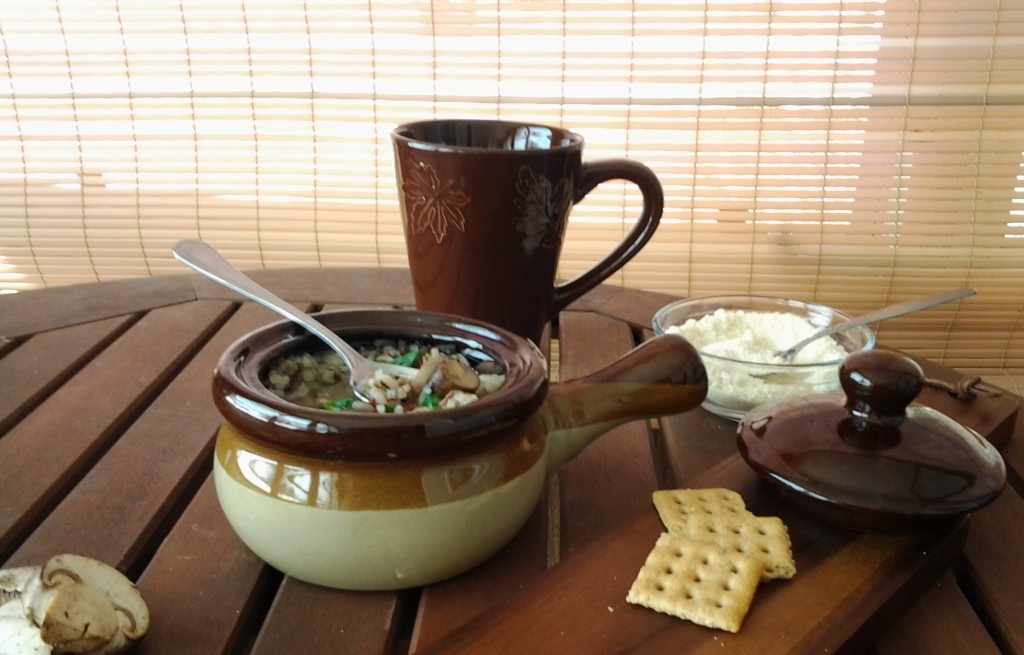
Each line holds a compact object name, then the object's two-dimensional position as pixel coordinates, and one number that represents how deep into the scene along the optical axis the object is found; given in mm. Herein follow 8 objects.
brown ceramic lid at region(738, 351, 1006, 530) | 484
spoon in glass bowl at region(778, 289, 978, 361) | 736
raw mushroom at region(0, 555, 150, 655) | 398
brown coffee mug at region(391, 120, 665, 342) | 672
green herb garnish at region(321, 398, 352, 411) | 486
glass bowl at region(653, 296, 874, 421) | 672
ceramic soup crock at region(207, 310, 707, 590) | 440
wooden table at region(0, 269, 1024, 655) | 446
